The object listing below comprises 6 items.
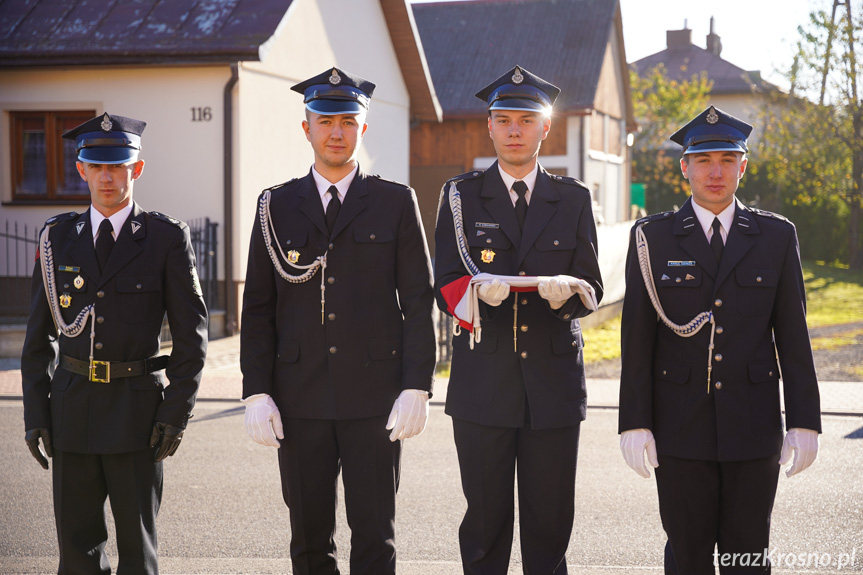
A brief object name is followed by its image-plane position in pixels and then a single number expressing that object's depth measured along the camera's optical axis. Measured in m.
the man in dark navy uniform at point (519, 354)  4.05
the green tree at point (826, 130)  28.22
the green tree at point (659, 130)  35.19
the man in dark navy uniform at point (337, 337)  4.05
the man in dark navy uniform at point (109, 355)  4.08
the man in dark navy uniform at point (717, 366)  3.83
